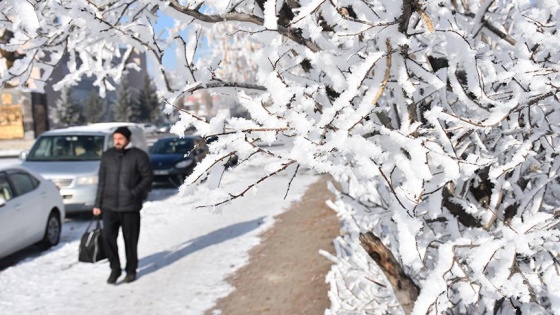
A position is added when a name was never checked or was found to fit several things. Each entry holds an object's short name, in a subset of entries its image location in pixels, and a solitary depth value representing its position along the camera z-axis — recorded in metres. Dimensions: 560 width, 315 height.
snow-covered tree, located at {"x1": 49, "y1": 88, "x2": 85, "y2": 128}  53.88
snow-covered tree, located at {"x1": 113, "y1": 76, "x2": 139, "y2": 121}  62.94
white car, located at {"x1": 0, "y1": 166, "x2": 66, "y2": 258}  7.09
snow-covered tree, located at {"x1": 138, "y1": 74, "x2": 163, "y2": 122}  69.06
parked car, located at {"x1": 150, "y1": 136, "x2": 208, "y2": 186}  14.96
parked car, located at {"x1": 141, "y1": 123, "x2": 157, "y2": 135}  50.63
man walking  6.32
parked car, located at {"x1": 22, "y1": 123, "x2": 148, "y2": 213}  10.15
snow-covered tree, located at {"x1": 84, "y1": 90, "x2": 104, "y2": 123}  60.75
